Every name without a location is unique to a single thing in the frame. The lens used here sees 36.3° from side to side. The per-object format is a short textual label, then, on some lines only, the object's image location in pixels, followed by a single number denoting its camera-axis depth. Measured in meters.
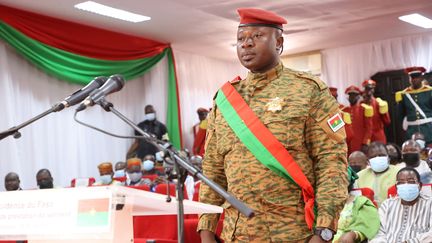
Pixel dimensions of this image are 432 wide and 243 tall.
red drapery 9.70
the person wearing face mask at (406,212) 5.52
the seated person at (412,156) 7.86
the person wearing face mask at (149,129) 11.88
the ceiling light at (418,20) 11.43
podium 1.96
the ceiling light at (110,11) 9.54
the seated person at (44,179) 9.15
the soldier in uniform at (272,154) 2.59
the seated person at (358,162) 8.26
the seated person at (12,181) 8.57
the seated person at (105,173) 9.34
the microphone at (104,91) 2.26
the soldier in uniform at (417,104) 11.47
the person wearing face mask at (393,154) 8.72
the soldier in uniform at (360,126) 11.81
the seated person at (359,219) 5.52
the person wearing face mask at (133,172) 9.39
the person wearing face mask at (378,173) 7.39
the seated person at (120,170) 10.20
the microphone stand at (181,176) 1.91
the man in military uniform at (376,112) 12.23
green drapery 9.70
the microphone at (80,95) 2.35
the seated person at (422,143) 9.41
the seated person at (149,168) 10.19
